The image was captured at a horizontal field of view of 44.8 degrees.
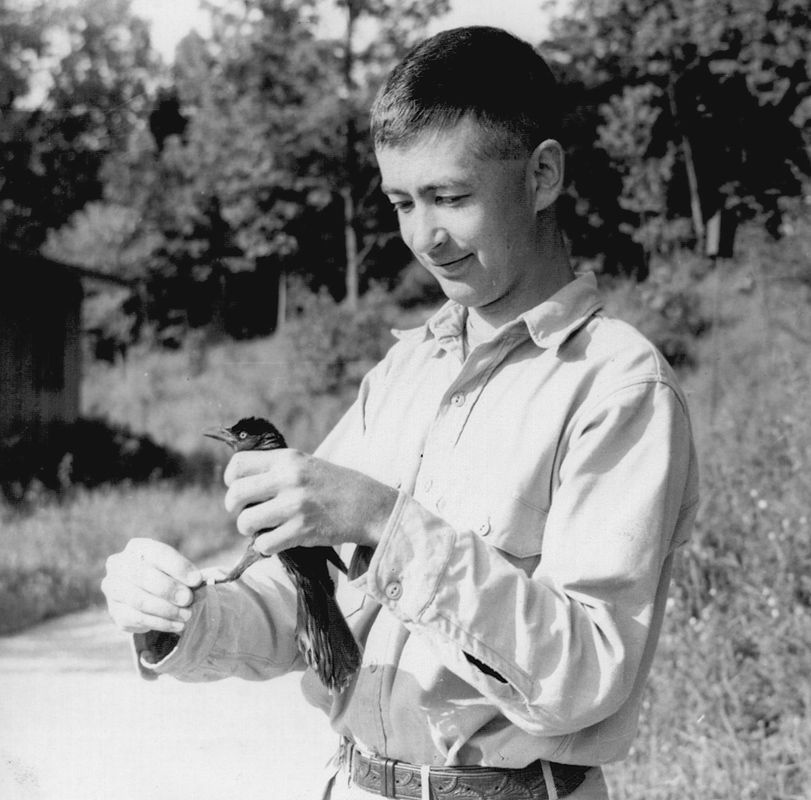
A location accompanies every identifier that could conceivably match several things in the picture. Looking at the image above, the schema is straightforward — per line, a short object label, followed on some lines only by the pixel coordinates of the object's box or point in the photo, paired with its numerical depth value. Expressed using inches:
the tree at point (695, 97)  234.7
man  50.3
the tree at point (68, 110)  310.2
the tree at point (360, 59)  255.8
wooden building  371.6
